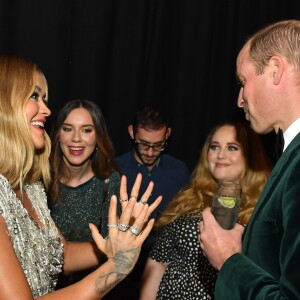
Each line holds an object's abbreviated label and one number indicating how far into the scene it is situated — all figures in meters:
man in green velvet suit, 1.35
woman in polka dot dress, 2.49
